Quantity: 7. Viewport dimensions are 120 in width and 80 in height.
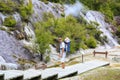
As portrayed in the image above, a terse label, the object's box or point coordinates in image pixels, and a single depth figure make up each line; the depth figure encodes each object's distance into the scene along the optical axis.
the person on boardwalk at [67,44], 12.99
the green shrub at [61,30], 25.40
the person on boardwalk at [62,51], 12.83
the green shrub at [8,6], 27.25
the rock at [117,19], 49.08
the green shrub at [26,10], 28.05
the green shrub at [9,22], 25.94
